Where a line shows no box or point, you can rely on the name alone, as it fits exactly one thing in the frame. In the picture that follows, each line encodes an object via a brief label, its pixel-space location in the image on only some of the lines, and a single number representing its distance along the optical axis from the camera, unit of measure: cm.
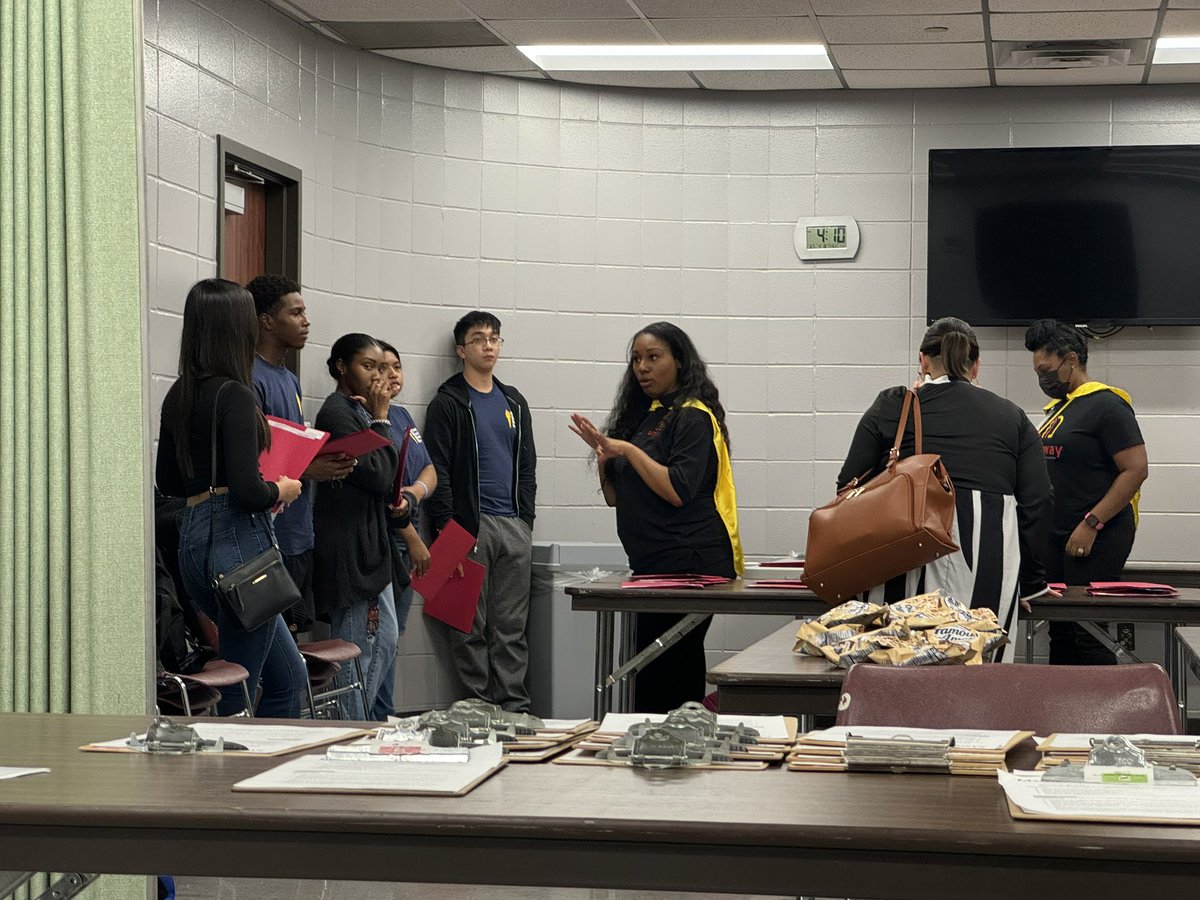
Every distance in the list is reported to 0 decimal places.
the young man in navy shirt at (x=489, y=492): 652
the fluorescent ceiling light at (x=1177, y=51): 635
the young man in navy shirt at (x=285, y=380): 512
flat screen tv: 678
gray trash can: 670
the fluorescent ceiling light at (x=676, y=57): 655
